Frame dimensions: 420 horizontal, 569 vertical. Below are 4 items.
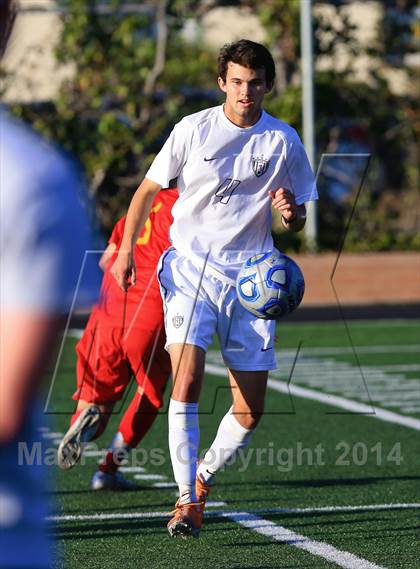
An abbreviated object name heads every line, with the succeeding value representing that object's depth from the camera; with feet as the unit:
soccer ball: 39.70
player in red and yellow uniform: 47.14
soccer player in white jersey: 40.19
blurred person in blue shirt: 13.26
